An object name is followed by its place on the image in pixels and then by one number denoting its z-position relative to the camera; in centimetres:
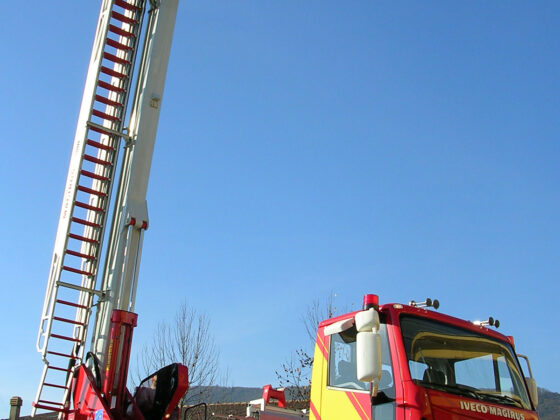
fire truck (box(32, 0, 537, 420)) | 567
